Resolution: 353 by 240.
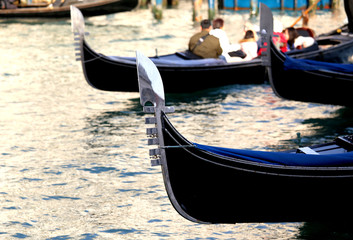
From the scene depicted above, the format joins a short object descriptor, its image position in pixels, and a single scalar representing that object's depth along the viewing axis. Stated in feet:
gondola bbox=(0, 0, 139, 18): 105.24
